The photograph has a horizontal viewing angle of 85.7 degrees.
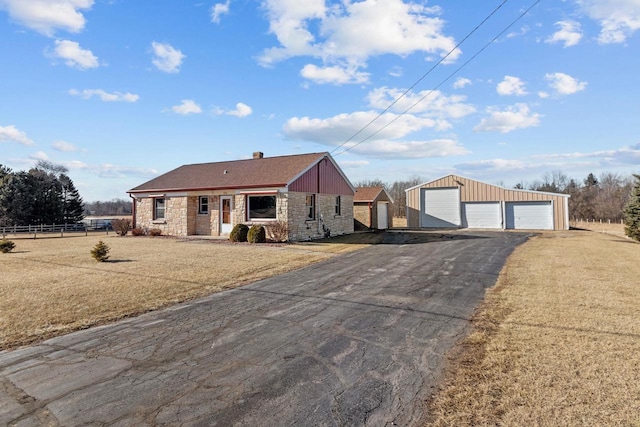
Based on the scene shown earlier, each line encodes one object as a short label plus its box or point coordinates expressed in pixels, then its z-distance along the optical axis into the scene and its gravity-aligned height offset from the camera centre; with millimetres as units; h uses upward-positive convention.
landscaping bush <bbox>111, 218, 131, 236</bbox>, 22964 -406
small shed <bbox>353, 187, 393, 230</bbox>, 27703 +713
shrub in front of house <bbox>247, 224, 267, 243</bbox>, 16672 -808
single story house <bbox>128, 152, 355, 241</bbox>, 17953 +1223
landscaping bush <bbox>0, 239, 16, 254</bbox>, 14164 -1040
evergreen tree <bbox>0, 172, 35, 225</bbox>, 30989 +1847
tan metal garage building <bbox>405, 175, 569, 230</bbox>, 26141 +711
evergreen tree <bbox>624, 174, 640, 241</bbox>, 18609 -25
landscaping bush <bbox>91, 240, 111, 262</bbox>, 11359 -1079
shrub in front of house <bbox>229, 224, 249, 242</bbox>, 17312 -738
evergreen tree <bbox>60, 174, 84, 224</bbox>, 37625 +2182
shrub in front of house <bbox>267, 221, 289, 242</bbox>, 17031 -689
